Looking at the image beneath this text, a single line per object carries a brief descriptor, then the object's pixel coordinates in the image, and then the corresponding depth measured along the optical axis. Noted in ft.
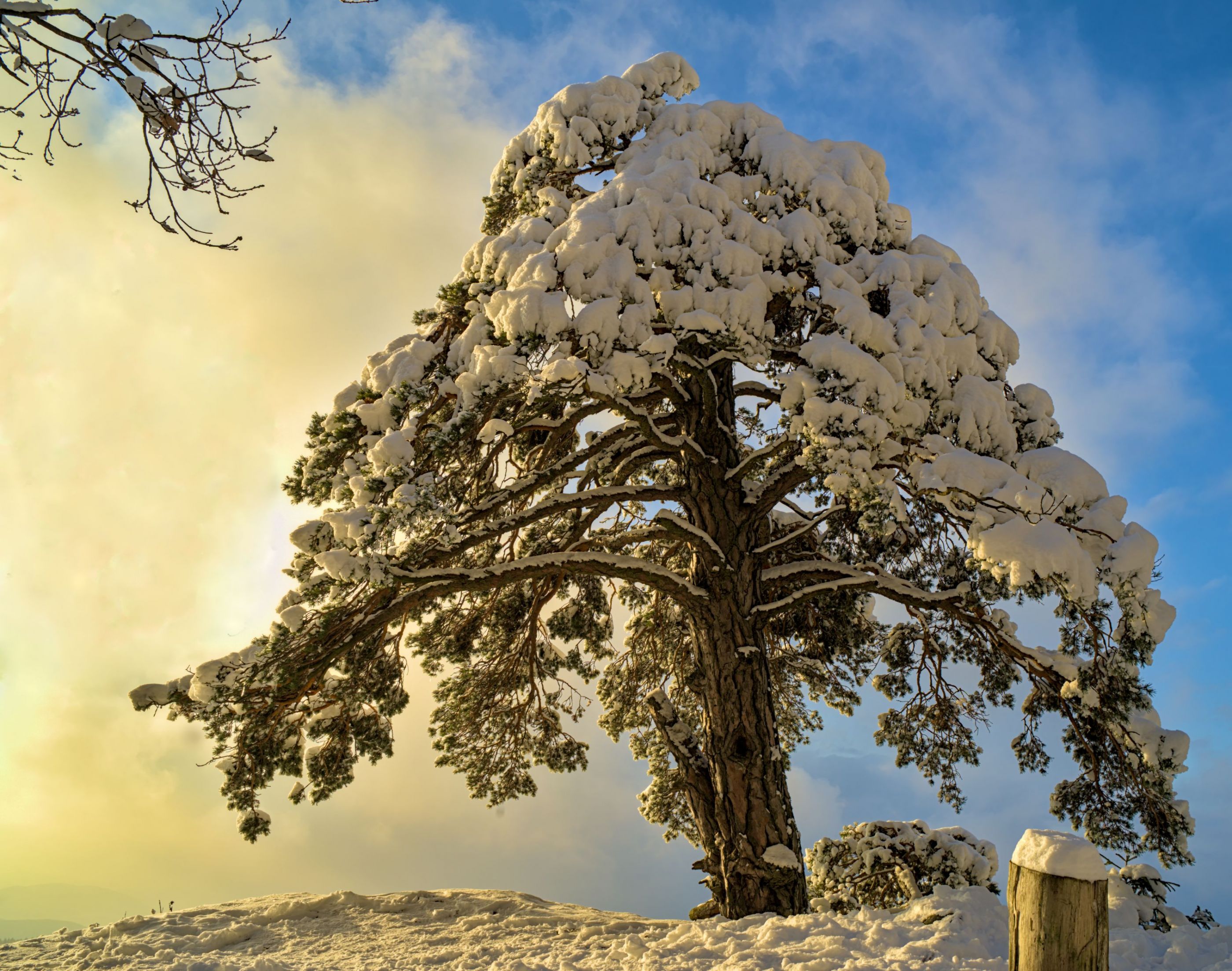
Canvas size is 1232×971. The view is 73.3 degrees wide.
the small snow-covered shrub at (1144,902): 22.31
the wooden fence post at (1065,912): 11.55
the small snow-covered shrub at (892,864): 25.91
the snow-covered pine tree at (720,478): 21.70
